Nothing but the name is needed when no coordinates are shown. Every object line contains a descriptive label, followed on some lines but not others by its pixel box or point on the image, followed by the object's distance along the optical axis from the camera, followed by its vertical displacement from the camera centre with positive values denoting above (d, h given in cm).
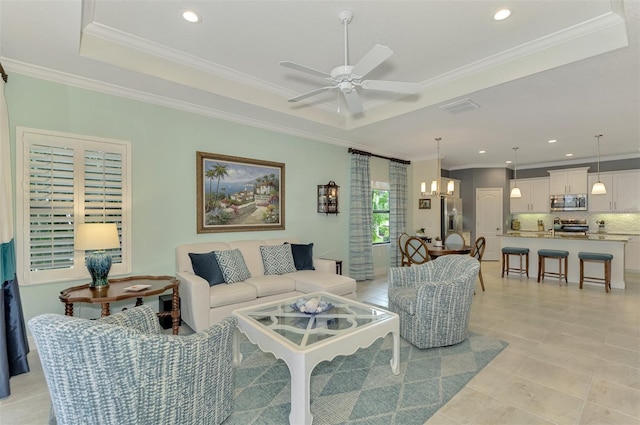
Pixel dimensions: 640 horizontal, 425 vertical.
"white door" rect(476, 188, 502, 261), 864 -19
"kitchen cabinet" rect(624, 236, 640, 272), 695 -102
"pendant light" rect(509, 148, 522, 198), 724 +100
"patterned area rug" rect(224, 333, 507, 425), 208 -139
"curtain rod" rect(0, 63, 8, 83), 261 +126
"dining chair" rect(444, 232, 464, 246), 571 -54
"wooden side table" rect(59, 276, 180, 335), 260 -71
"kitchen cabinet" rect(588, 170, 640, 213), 700 +39
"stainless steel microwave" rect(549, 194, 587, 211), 762 +21
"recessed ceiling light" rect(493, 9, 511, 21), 250 +166
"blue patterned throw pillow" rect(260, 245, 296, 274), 429 -67
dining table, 509 -66
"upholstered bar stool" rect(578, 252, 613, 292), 531 -94
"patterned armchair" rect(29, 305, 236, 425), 140 -78
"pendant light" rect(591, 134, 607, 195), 611 +44
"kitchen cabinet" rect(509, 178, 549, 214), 823 +36
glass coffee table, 191 -90
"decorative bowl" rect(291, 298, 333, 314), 263 -84
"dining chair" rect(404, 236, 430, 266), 550 -74
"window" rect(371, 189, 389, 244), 675 -8
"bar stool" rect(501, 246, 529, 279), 630 -91
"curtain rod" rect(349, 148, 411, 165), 597 +122
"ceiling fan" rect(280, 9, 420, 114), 222 +112
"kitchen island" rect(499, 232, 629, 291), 548 -73
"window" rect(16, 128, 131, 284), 292 +19
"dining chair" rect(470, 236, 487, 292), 526 -66
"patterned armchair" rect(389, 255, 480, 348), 296 -98
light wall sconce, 547 +29
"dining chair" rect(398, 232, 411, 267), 596 -79
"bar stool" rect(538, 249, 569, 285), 582 -96
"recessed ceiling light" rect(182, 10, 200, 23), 253 +170
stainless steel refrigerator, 754 -12
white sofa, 324 -88
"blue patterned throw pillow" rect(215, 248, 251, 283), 377 -66
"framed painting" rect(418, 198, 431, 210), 738 +20
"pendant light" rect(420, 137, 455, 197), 542 +44
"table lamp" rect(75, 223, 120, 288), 281 -28
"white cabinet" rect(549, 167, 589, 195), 757 +76
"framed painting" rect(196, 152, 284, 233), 411 +30
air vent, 378 +137
